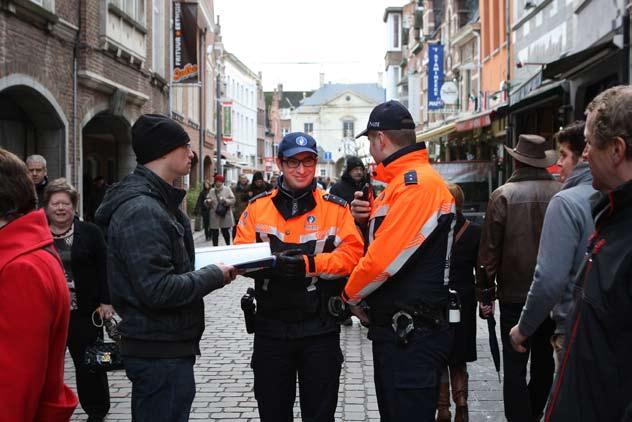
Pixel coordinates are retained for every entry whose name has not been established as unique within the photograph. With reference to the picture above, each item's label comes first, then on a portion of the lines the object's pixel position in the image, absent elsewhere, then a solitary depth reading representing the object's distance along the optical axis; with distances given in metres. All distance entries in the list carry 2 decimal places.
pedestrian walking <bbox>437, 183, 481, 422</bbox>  5.62
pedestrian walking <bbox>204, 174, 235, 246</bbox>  17.09
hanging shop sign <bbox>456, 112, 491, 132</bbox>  19.25
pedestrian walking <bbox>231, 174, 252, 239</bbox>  18.12
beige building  98.80
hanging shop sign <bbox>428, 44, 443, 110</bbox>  33.00
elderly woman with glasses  5.60
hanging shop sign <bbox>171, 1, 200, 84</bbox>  24.39
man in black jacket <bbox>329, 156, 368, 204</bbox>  9.58
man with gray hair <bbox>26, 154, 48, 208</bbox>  7.51
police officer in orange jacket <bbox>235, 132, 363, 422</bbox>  4.06
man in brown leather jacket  5.31
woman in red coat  2.47
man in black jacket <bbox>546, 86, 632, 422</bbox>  2.21
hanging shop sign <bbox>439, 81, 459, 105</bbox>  29.20
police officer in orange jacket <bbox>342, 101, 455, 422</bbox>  3.68
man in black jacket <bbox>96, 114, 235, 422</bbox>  3.30
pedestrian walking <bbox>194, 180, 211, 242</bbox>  19.31
